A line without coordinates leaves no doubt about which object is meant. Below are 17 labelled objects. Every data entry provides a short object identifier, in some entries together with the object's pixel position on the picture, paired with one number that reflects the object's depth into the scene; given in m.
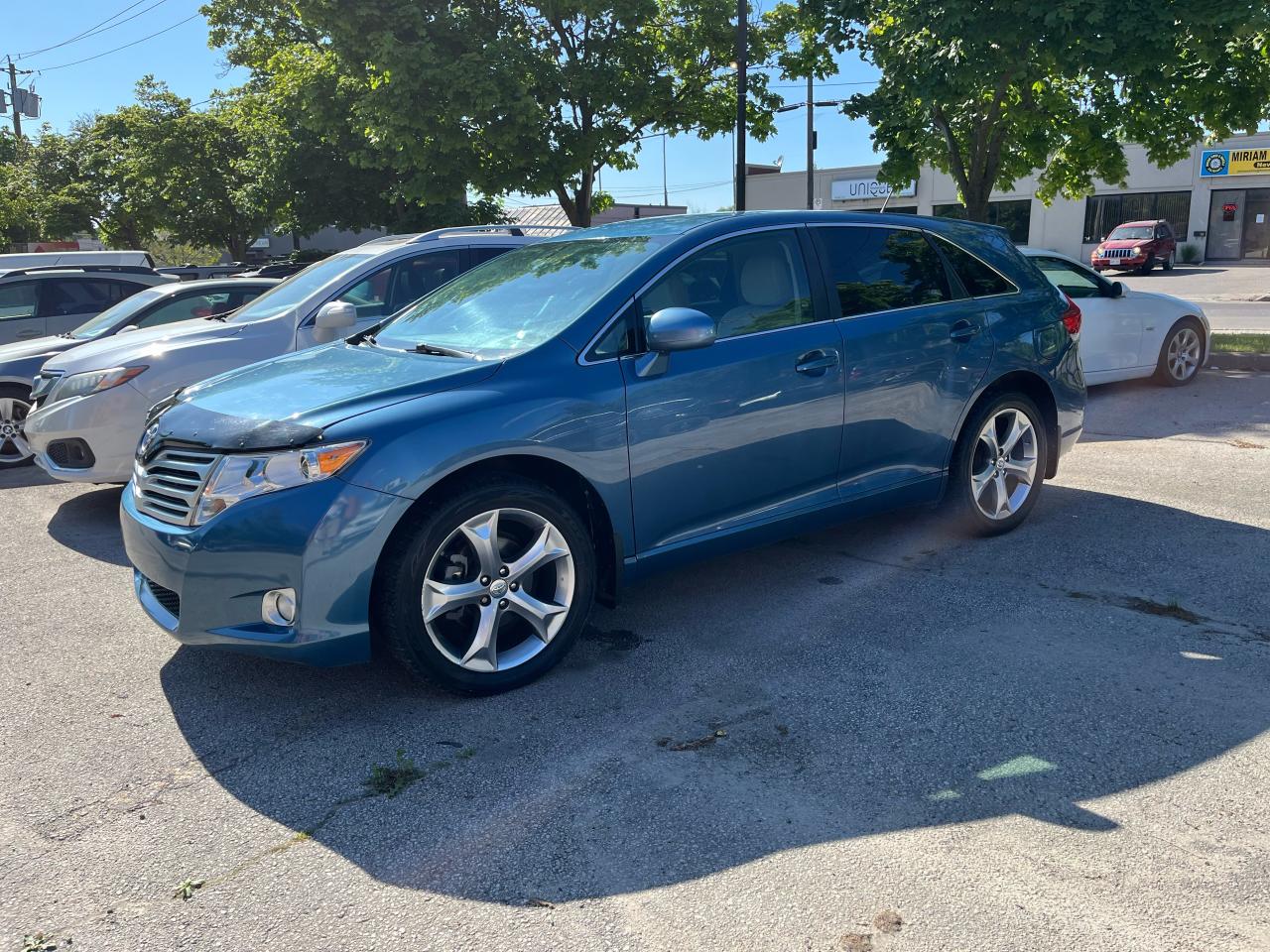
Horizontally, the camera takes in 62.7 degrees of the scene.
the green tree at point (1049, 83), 9.95
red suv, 35.91
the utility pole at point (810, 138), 28.03
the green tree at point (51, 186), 40.28
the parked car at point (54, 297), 10.96
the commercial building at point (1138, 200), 38.94
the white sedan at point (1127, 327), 9.71
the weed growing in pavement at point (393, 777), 3.28
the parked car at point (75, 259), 14.82
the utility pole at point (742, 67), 15.39
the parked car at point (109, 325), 8.66
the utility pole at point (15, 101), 39.47
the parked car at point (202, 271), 20.88
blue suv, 3.58
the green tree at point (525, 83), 14.60
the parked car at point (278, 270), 18.80
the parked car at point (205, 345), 6.65
